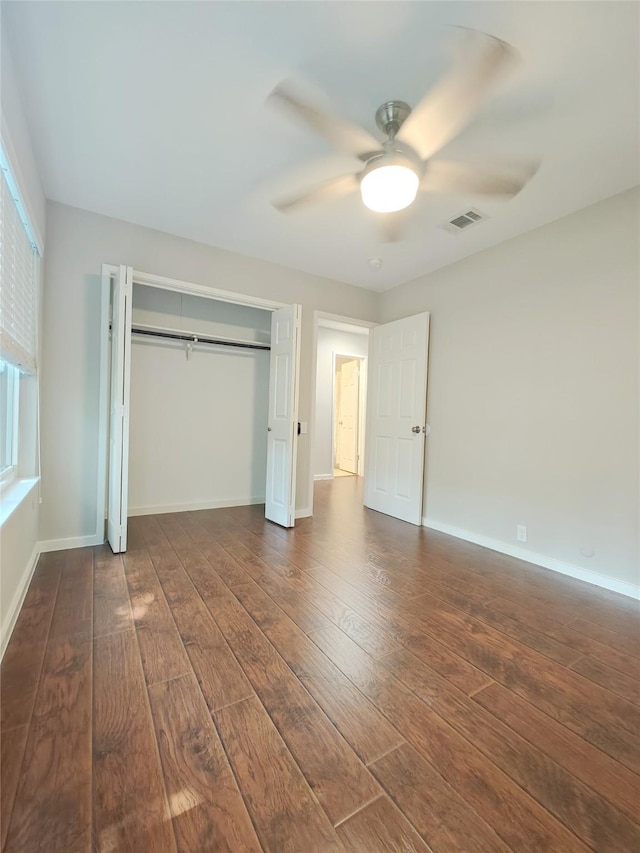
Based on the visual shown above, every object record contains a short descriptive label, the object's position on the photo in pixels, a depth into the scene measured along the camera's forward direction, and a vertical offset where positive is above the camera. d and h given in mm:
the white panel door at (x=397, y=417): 4027 +24
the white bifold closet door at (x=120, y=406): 2844 +24
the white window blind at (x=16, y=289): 1880 +671
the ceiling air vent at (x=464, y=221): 2846 +1571
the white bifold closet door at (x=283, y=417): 3766 -12
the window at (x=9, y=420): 2396 -98
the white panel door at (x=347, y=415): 7340 +58
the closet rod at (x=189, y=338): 3908 +817
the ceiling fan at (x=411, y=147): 1490 +1285
